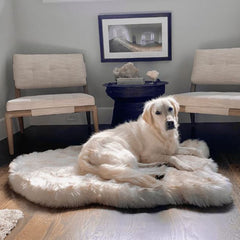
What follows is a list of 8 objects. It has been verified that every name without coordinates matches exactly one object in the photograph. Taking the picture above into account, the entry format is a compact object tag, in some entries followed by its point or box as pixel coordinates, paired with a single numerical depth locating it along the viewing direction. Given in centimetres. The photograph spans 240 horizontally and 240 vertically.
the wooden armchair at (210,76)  256
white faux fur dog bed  156
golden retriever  181
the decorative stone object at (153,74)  324
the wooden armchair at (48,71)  333
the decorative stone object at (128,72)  318
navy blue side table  293
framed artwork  349
